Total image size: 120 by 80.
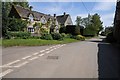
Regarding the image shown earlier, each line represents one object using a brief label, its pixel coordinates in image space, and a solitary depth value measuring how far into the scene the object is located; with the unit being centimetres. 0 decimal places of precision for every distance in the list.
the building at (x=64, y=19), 3146
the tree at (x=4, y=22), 1252
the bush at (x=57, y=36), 1454
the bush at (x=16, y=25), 1525
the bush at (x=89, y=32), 2542
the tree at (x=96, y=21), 3181
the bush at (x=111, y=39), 1461
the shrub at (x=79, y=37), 1876
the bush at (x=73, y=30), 2220
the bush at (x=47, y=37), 1380
